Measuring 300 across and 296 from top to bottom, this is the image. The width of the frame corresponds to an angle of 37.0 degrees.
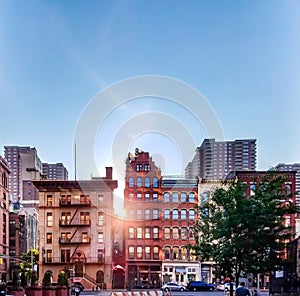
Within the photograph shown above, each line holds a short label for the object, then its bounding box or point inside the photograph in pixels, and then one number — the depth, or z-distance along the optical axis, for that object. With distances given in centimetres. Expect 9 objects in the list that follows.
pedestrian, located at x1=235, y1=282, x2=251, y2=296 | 1878
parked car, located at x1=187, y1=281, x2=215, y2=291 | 5520
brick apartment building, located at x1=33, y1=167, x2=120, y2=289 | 6034
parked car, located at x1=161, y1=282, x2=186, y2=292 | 5600
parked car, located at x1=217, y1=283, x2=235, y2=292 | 5479
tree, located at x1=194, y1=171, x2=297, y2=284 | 2593
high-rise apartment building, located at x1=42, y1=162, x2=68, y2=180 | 13494
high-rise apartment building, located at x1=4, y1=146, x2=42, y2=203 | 12493
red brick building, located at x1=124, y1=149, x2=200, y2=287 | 6643
